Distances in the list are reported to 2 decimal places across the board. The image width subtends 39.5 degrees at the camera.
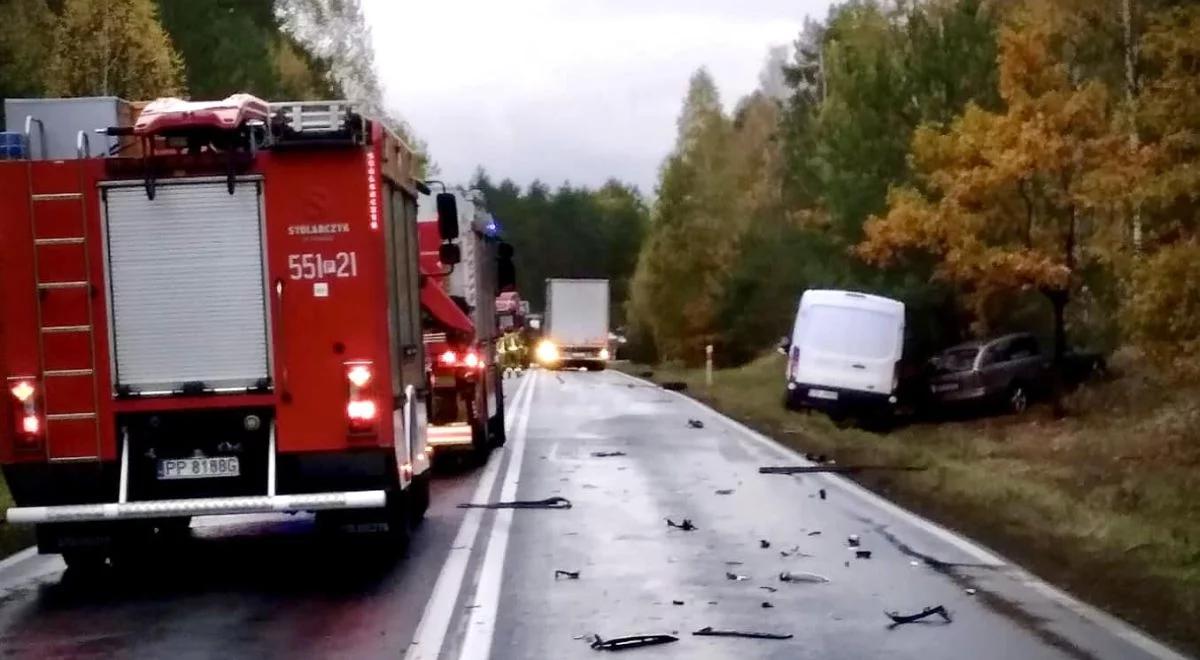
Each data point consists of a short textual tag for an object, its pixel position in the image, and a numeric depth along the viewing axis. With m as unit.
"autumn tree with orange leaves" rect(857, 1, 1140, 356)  26.88
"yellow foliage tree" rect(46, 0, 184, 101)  37.56
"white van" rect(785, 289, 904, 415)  29.83
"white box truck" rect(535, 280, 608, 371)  67.75
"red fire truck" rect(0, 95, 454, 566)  11.45
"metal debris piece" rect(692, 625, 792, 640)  9.44
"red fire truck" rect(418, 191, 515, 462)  19.56
